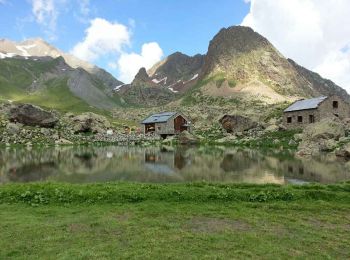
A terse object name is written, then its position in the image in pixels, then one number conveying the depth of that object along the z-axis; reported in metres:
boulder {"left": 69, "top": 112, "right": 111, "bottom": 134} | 100.25
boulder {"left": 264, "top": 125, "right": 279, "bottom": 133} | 84.43
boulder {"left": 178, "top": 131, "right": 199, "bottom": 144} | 85.62
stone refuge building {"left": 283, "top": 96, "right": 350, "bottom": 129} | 83.75
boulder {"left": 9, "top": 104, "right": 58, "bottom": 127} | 95.62
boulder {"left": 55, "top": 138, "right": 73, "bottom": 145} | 81.35
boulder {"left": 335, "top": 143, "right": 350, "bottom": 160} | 50.11
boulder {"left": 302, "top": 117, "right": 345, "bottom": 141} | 64.50
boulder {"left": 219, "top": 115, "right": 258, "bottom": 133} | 92.19
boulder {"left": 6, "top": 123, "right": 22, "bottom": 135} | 85.81
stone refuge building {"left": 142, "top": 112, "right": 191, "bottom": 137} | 107.94
